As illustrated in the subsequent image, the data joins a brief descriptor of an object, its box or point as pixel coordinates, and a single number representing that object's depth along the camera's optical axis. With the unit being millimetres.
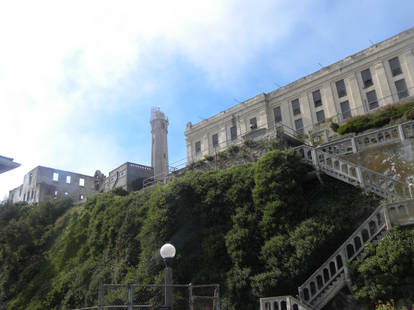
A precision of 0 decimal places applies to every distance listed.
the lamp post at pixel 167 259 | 9335
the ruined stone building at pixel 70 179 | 43959
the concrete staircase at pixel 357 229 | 11227
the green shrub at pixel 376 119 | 22234
